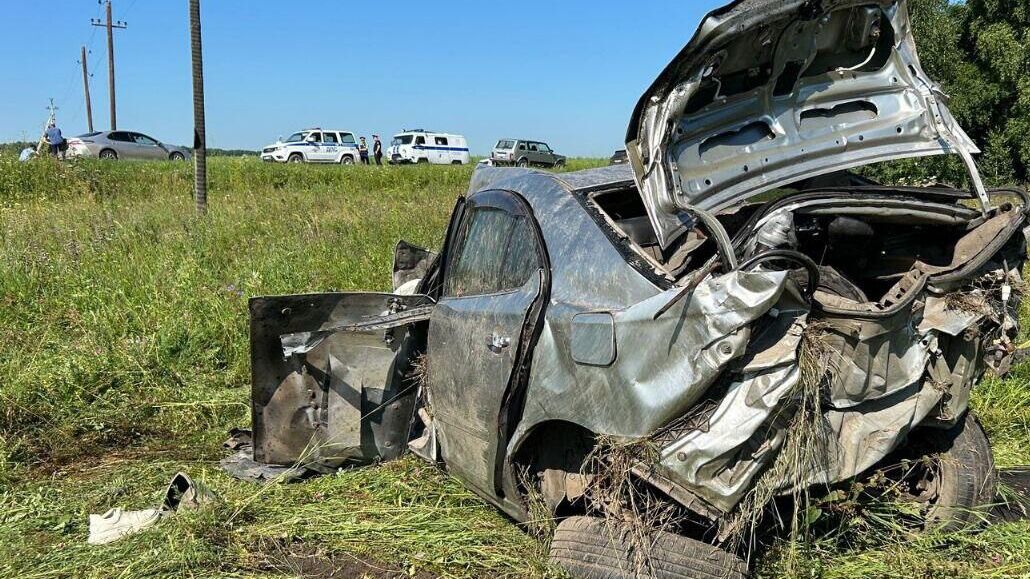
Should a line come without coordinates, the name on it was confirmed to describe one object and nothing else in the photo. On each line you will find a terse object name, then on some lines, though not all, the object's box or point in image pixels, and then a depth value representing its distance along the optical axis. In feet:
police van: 135.64
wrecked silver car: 8.47
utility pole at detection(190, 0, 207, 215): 34.68
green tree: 46.80
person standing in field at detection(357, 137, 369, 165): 122.18
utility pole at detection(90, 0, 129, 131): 132.87
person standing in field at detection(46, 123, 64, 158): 71.36
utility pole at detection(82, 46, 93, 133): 148.25
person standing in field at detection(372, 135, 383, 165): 127.85
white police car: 116.06
